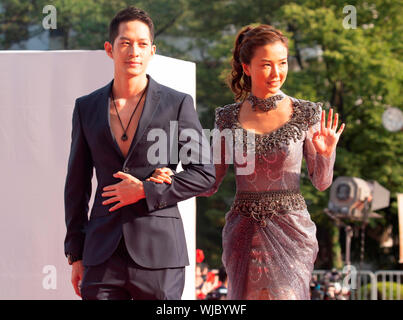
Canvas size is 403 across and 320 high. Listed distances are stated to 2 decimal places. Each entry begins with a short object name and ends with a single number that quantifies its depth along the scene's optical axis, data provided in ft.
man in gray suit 21.57
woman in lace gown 27.28
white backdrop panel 38.57
